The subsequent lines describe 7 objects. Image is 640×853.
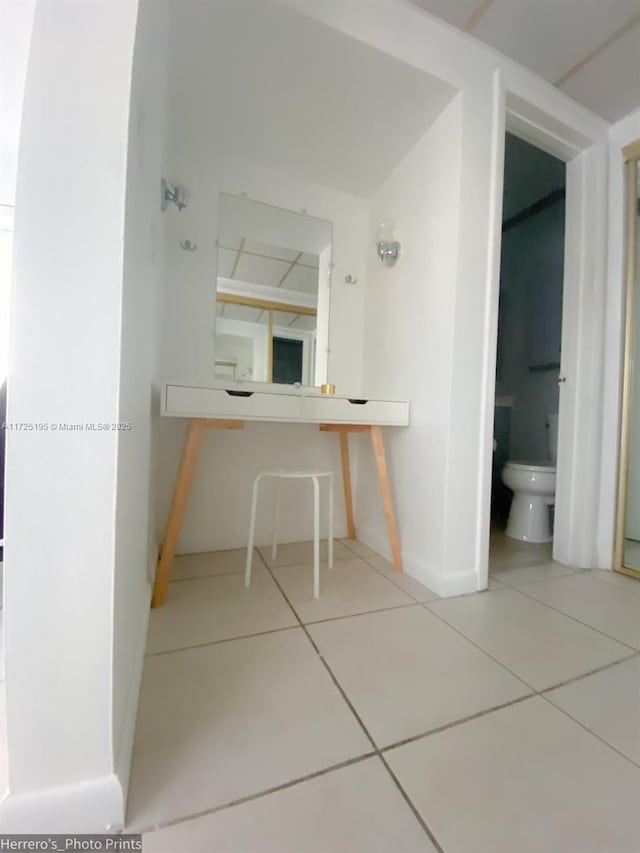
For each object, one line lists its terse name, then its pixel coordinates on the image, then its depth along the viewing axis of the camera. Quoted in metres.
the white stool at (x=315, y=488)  1.18
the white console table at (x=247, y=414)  1.15
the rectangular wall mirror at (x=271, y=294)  1.63
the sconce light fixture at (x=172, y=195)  1.20
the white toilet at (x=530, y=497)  1.83
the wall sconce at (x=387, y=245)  1.61
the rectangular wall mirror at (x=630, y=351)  1.54
